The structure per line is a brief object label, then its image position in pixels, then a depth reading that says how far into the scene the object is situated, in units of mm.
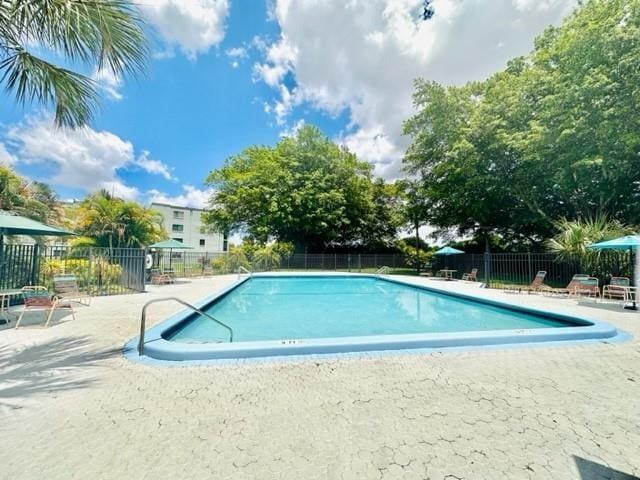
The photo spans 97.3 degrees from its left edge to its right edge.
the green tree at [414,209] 23031
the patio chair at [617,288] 8409
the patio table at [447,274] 17448
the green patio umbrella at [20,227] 5700
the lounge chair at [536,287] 10891
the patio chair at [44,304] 5312
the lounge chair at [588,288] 9141
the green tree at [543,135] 12062
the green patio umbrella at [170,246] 14175
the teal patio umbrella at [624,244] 7512
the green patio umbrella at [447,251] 16986
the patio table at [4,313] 5438
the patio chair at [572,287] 9602
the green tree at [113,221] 14523
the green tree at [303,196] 24797
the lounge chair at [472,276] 16038
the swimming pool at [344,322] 4066
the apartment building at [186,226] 45781
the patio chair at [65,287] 6719
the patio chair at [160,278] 13327
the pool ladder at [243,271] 19503
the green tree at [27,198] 10547
